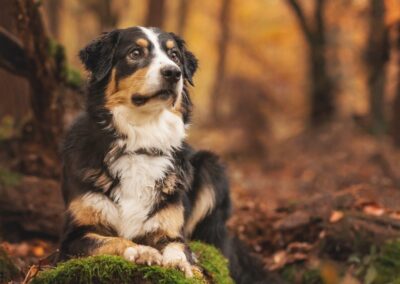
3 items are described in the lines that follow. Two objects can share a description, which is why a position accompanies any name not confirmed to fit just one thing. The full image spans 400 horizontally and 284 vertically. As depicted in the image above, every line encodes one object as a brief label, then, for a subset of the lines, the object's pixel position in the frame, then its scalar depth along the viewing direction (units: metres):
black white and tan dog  5.12
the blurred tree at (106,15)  15.52
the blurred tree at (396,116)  15.05
